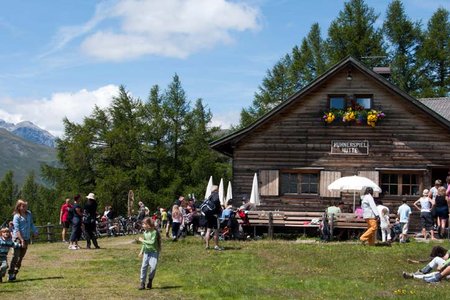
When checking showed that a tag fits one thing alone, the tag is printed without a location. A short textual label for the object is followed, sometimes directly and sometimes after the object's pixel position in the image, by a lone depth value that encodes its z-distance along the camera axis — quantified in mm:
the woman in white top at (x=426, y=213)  22453
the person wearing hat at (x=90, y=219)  21734
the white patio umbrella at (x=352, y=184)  24219
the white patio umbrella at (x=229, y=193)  27873
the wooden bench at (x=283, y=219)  23306
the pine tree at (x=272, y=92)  56938
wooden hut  26938
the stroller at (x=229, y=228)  23078
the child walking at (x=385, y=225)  21344
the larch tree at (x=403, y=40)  54594
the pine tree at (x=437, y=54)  53719
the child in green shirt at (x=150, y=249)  13658
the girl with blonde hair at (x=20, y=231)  14945
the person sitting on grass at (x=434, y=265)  14789
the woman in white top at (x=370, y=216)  20203
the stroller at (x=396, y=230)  22656
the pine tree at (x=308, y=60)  56062
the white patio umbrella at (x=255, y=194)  26500
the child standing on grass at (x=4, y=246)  14625
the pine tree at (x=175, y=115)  55688
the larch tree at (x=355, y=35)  53350
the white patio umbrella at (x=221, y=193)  28155
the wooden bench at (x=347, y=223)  22438
